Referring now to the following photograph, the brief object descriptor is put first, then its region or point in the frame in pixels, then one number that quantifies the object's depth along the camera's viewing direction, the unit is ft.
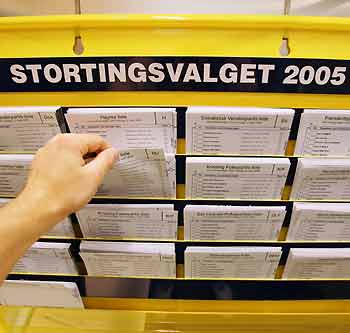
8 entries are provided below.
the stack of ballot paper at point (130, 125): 1.81
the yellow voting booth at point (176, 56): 1.65
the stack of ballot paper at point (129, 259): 2.36
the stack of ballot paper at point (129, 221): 2.18
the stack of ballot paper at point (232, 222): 2.16
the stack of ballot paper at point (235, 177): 1.96
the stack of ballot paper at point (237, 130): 1.79
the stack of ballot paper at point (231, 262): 2.36
